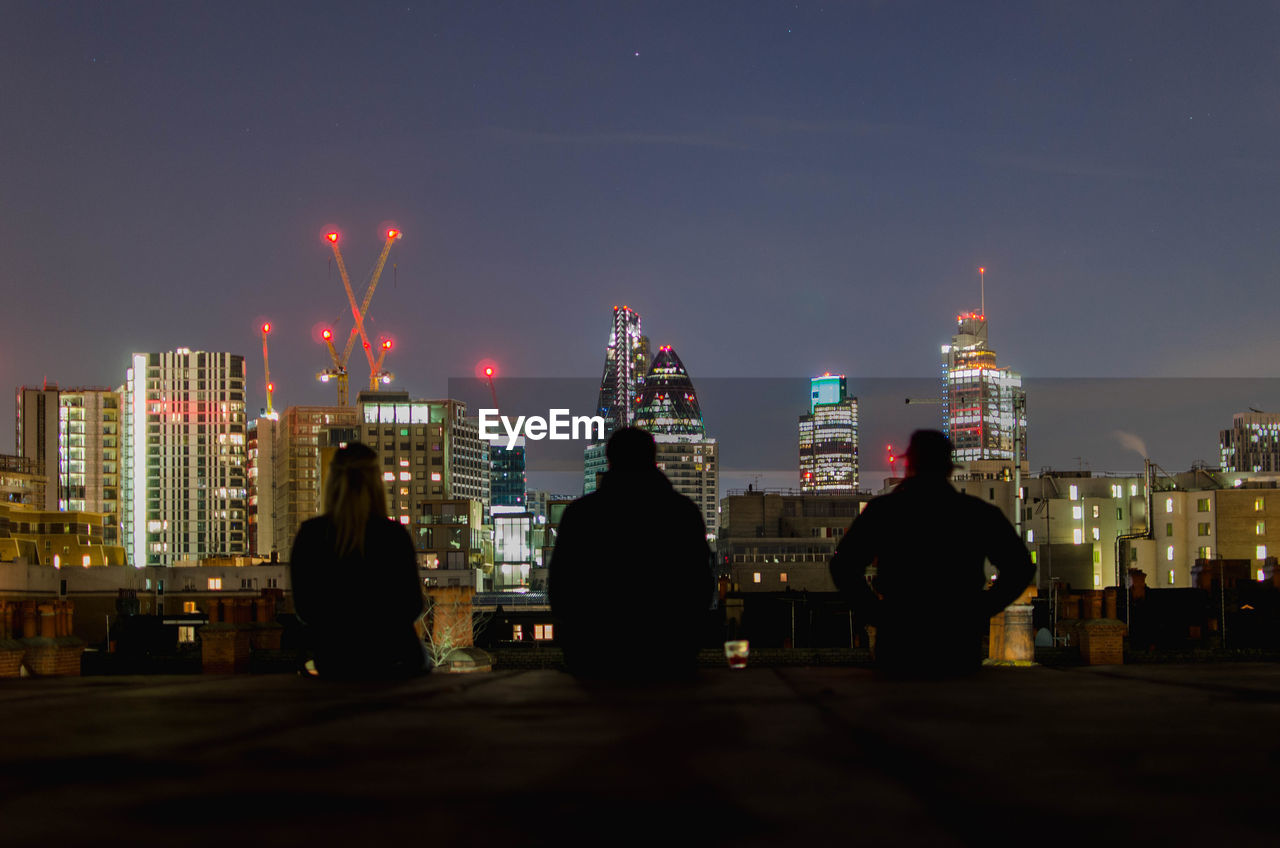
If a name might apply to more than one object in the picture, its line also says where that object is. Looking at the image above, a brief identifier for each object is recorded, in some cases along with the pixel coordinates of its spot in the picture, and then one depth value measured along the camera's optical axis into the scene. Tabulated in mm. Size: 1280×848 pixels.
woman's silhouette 7281
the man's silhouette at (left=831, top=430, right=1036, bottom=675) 7121
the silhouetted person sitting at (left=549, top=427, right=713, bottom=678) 6699
